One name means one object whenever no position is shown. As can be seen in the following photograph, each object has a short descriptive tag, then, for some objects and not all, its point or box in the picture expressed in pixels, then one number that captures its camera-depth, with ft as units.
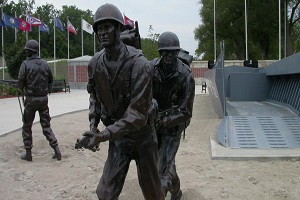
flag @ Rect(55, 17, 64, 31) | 130.81
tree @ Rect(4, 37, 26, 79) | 89.97
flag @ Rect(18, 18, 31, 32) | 102.12
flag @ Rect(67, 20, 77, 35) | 128.67
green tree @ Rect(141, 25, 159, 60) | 135.85
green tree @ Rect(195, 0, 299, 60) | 145.69
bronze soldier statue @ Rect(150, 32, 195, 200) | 14.69
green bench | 97.77
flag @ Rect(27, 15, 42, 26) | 104.98
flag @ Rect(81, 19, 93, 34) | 128.88
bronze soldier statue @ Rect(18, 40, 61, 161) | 23.76
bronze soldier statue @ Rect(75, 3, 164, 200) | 10.18
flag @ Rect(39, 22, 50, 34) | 119.66
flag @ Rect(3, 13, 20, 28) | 101.00
